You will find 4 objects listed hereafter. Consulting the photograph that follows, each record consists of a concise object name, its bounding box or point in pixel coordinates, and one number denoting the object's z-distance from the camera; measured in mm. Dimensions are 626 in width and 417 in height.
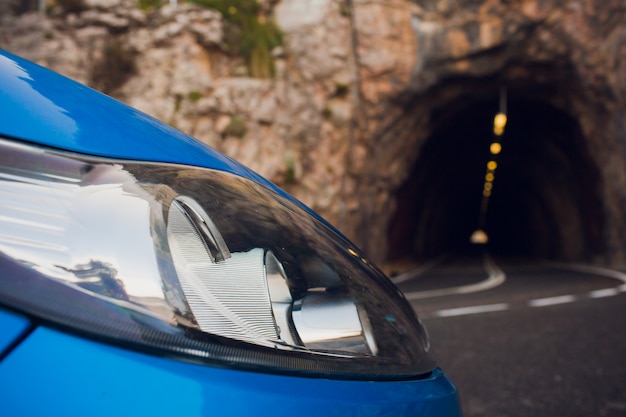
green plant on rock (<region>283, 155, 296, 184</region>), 11867
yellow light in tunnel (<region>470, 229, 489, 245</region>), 56431
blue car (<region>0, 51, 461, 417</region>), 631
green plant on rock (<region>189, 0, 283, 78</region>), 12352
